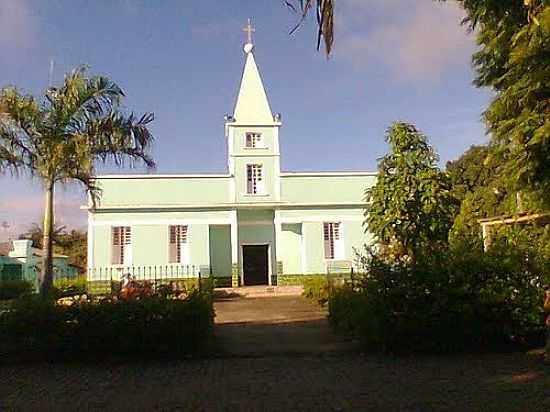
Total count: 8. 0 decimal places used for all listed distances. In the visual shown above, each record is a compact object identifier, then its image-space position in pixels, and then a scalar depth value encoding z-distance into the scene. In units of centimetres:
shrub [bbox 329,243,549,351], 1062
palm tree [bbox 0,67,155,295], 1692
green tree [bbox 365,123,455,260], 2378
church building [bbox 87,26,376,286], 3005
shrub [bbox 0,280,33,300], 2684
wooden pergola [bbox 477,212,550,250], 1444
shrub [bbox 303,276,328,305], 2232
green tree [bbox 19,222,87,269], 5588
